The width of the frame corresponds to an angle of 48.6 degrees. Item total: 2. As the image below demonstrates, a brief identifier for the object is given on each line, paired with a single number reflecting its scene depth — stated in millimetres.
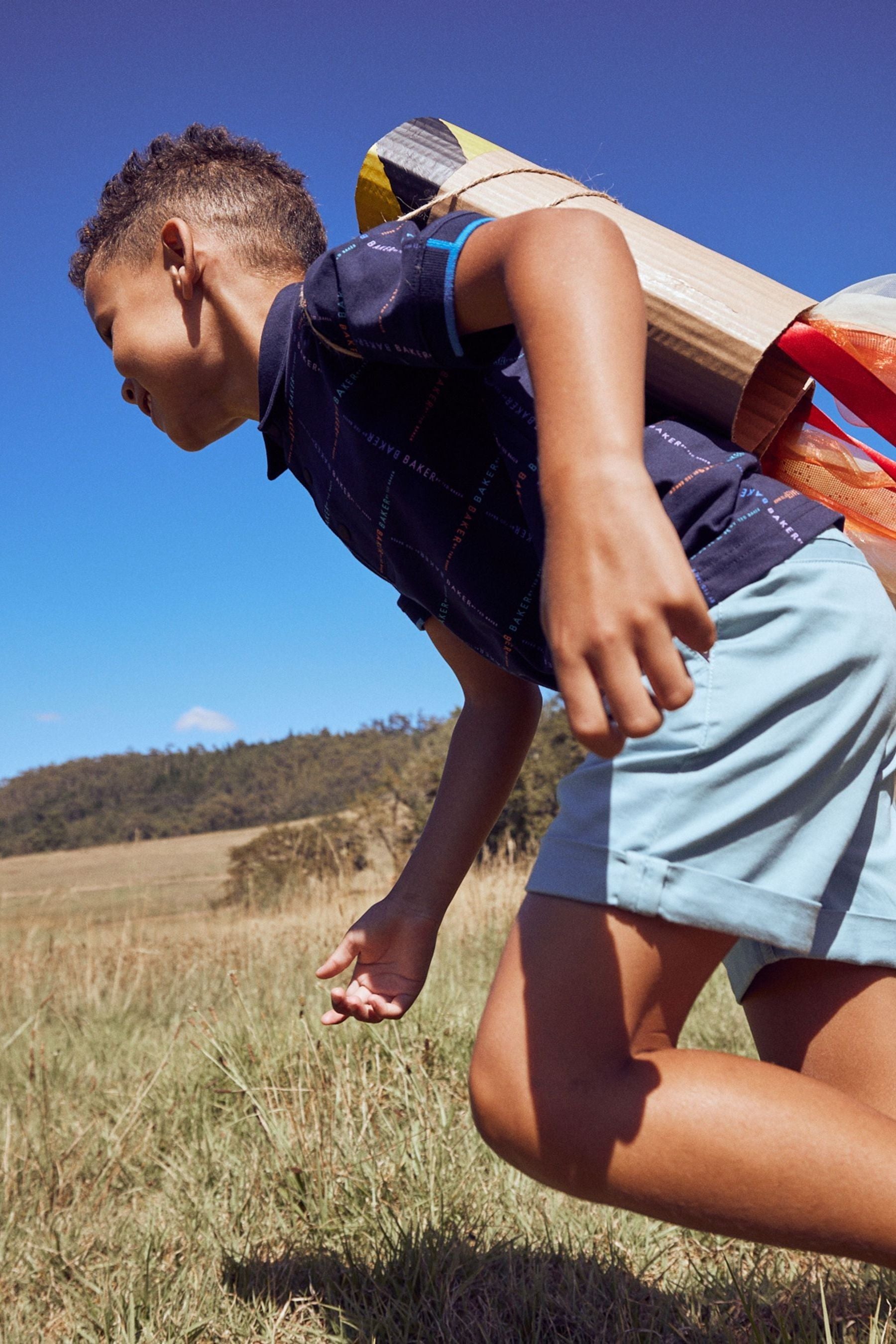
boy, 851
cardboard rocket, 1223
